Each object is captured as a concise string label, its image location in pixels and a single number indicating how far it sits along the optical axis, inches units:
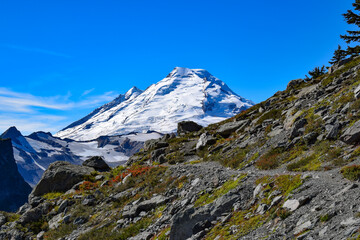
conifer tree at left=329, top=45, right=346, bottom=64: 1766.7
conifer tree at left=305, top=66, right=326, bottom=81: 2071.1
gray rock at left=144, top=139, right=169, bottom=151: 1808.3
